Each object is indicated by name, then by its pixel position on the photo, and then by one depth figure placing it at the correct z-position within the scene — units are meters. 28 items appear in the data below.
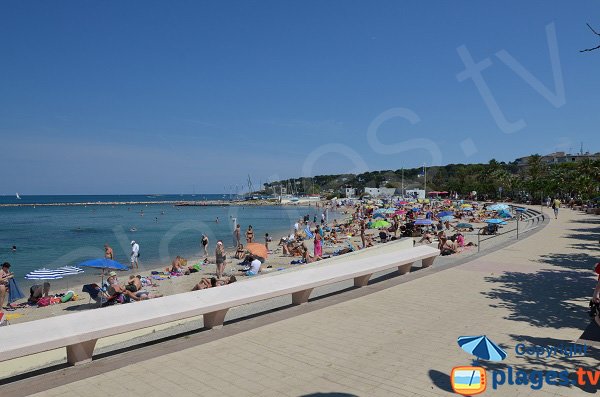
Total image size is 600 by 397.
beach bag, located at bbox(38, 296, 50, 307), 12.14
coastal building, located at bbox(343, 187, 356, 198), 121.94
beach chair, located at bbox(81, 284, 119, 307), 11.03
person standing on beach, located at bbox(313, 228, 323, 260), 18.09
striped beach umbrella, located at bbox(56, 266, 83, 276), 12.18
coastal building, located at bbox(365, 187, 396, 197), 116.12
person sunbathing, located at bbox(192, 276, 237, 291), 10.34
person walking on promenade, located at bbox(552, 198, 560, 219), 28.50
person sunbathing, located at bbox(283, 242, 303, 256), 20.64
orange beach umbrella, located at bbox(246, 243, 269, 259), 17.53
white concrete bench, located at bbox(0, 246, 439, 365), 4.28
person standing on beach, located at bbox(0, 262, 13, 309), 11.29
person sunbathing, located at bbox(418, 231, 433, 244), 19.40
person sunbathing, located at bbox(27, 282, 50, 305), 12.43
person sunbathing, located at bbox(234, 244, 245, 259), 20.70
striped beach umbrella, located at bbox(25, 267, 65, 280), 11.88
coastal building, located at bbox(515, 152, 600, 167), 94.44
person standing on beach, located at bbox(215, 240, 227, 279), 15.27
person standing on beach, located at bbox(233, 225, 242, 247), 24.38
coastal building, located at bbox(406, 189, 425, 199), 88.41
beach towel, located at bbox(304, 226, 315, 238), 29.24
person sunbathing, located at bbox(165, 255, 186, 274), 16.52
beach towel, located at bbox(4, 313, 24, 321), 10.58
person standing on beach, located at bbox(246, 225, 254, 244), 25.92
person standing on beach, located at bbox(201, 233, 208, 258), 22.03
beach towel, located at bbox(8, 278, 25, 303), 12.11
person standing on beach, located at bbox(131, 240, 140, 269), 19.34
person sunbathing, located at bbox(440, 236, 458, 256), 13.77
